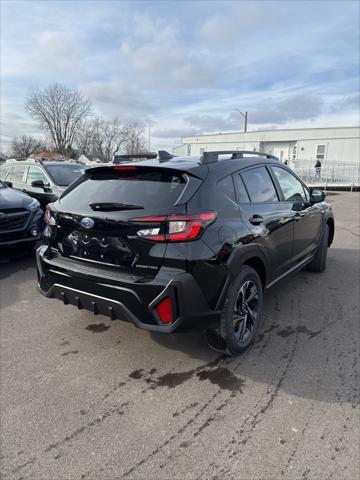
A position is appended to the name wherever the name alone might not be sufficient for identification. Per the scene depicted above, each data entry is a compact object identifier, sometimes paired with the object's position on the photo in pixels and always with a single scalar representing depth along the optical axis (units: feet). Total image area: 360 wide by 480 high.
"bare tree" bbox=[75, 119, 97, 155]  217.46
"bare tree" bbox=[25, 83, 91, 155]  204.13
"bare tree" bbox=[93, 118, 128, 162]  229.66
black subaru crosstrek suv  8.43
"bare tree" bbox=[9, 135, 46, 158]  226.79
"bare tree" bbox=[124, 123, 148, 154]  218.18
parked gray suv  24.95
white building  102.53
